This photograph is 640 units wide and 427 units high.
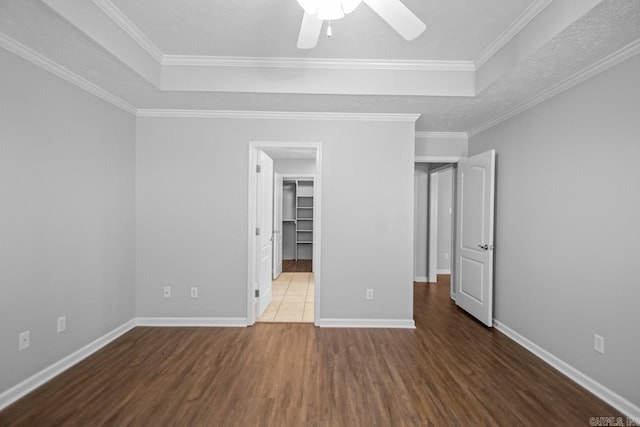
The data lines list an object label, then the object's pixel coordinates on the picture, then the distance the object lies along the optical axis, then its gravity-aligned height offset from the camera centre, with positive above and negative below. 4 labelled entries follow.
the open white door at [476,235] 3.46 -0.26
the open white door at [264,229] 3.68 -0.22
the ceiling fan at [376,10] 1.47 +0.99
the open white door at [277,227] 5.82 -0.30
